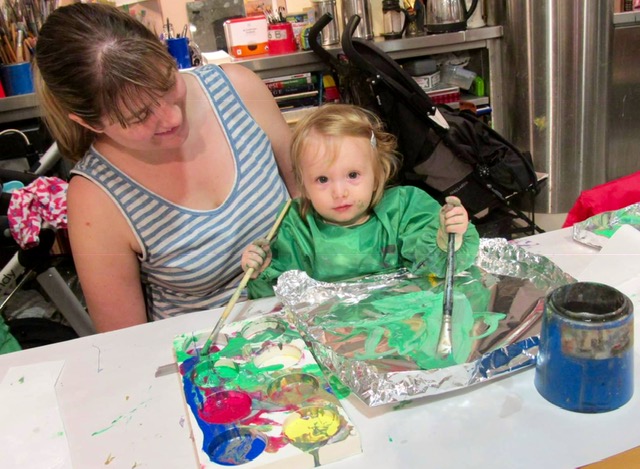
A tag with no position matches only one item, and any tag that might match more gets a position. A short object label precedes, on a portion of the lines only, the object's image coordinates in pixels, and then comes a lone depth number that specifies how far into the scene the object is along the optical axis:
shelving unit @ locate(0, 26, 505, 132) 1.74
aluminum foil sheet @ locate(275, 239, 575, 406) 0.61
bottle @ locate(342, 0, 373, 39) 2.03
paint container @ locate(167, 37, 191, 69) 1.81
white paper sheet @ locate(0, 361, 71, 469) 0.64
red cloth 1.05
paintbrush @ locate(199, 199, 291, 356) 0.76
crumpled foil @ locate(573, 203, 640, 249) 0.90
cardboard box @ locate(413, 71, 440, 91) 2.06
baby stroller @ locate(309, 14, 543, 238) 1.59
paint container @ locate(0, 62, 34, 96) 1.68
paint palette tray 0.57
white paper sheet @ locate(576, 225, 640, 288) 0.80
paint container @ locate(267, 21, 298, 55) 1.99
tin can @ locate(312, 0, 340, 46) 2.03
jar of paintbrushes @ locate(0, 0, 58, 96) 1.59
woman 0.87
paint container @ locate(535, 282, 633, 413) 0.55
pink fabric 1.17
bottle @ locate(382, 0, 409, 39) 2.06
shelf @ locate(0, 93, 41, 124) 1.71
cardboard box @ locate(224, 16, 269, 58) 1.96
